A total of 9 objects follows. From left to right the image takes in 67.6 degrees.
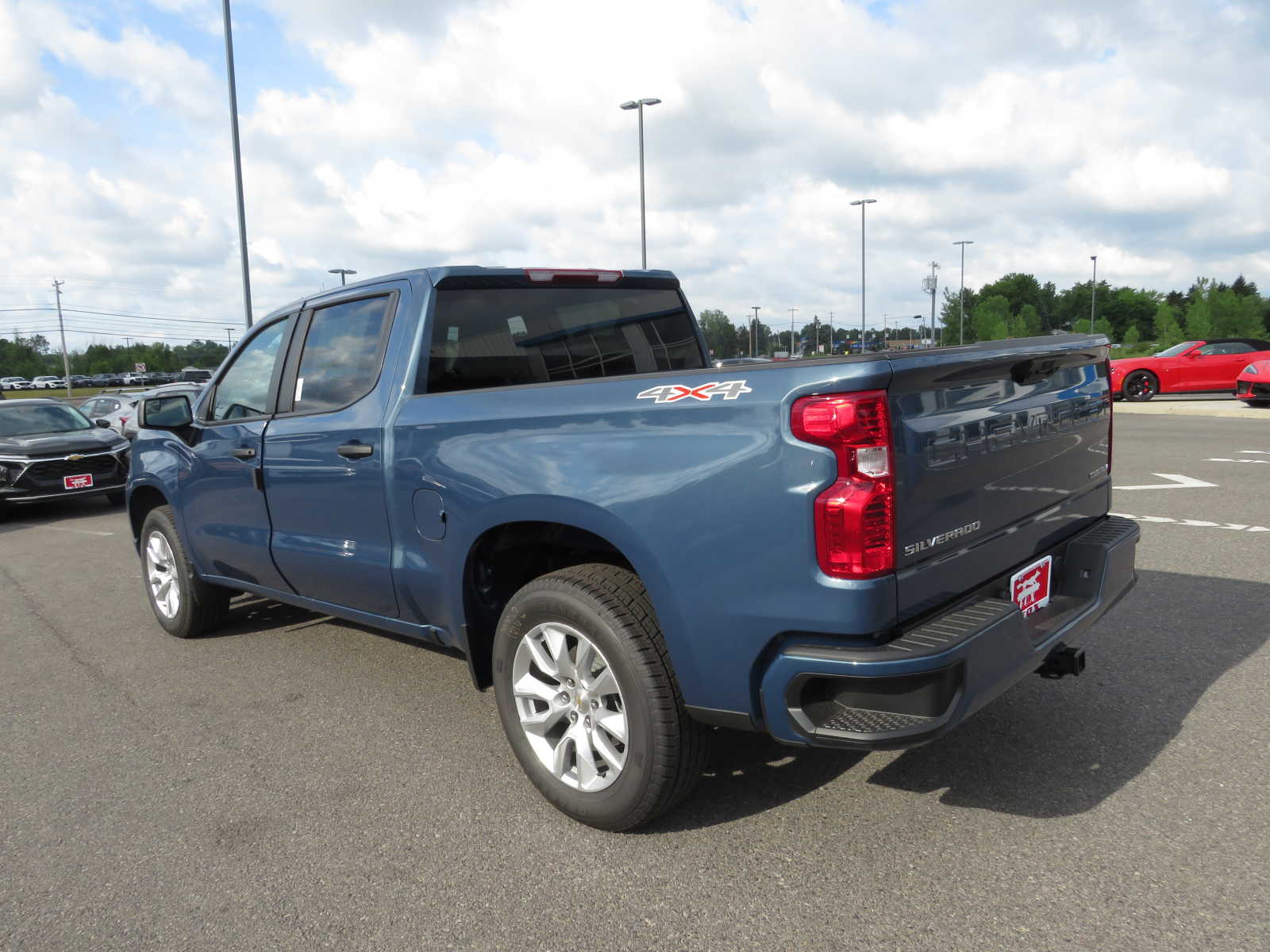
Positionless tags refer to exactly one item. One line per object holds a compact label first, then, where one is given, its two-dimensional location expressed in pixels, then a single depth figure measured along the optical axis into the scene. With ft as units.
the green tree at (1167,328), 219.41
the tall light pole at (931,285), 193.37
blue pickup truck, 7.99
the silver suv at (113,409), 62.34
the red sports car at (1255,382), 61.26
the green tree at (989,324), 276.41
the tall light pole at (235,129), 64.95
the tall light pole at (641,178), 106.32
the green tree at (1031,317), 356.69
